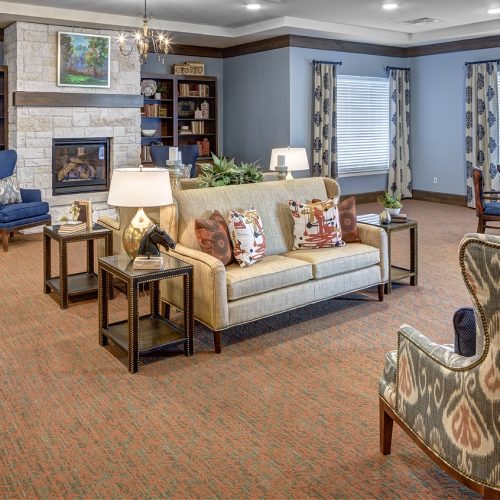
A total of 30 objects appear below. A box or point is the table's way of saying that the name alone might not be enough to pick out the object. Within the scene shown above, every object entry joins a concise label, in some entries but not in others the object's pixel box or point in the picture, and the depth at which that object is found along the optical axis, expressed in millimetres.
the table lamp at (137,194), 3850
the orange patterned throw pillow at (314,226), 4727
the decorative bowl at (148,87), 9641
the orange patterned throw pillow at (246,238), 4223
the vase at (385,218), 5227
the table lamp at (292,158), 6387
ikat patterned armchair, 1840
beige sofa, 3896
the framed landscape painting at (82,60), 8125
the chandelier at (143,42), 5798
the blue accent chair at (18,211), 6841
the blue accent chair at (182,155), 9094
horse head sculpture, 3797
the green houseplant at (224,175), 4867
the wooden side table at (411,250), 5168
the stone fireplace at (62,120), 7934
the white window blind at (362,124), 10156
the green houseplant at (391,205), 5426
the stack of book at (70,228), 4930
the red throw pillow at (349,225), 4973
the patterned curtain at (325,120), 9484
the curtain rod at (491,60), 9508
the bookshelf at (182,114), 9875
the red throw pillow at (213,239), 4109
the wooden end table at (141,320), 3562
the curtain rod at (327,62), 9398
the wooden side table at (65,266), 4754
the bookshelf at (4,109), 8203
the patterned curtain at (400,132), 10867
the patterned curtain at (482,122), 9641
